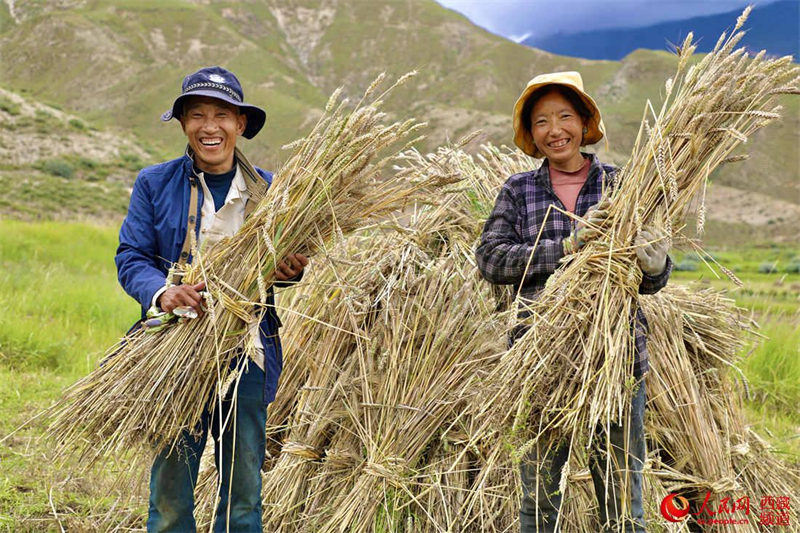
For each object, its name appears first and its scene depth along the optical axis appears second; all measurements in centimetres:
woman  196
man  201
